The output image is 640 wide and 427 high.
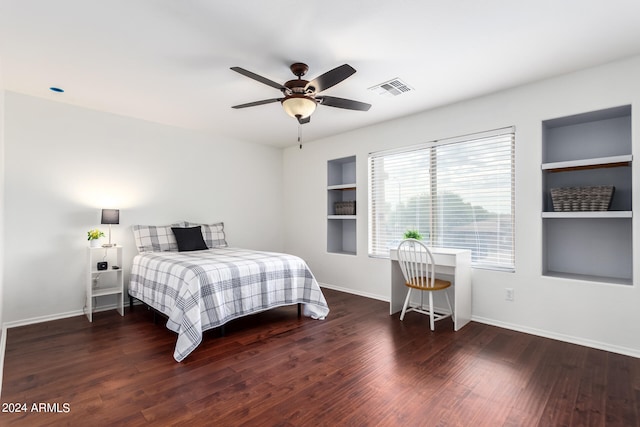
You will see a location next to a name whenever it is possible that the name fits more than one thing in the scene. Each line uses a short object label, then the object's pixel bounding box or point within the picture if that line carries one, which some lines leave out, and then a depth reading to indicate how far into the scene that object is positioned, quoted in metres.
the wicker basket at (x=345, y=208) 5.02
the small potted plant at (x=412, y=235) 3.94
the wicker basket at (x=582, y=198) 2.84
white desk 3.32
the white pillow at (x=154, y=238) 4.16
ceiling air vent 3.21
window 3.50
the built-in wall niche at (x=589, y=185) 2.96
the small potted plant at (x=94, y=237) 3.71
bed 2.85
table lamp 3.75
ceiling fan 2.56
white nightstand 3.60
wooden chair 3.35
